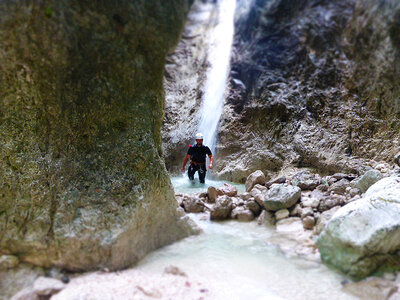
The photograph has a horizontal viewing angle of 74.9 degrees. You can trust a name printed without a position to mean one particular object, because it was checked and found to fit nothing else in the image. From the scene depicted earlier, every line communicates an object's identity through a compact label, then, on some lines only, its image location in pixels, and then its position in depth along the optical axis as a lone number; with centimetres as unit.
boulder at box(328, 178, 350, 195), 397
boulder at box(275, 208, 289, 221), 345
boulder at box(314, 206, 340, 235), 289
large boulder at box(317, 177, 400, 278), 214
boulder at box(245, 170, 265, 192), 514
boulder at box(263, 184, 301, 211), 354
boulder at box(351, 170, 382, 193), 373
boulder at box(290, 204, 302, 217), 343
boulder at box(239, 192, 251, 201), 420
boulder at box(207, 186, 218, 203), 453
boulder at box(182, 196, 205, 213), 406
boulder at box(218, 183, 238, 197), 466
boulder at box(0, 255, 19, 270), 190
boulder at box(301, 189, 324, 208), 340
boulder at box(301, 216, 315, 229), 310
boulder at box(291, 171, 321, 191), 436
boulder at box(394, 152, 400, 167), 482
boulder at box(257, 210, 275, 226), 349
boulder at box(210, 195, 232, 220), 375
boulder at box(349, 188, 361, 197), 363
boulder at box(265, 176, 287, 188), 502
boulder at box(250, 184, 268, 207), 380
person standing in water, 648
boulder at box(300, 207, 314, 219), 325
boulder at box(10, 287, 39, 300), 170
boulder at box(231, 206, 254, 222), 369
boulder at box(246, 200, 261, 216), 378
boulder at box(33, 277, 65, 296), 173
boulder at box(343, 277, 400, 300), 187
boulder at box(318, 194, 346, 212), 328
